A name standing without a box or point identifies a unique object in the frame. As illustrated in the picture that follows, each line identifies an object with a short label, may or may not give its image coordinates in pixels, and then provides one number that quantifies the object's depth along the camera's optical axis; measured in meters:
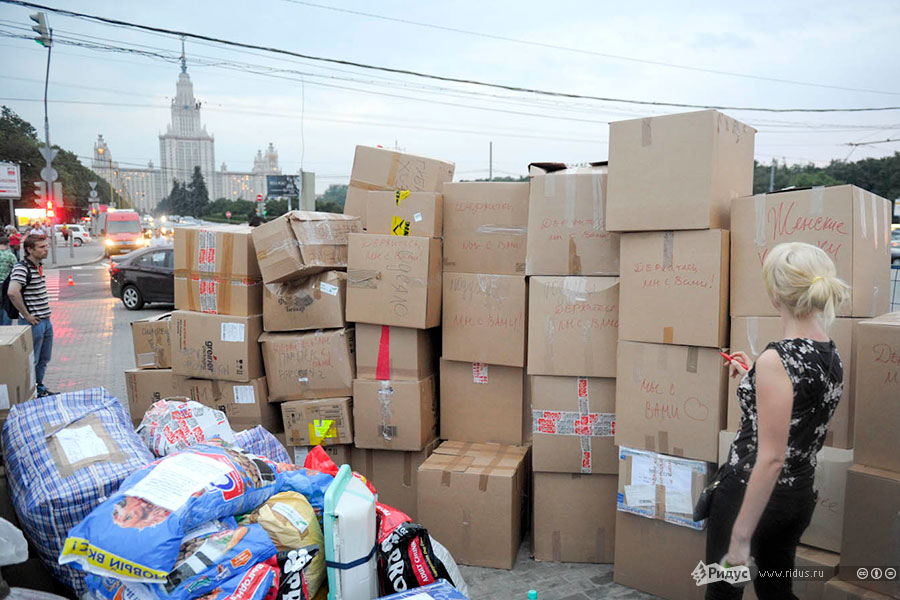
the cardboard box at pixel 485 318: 3.59
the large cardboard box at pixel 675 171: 2.75
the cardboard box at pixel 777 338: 2.50
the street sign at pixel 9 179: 23.09
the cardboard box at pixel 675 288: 2.76
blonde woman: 1.75
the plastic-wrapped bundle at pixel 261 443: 3.22
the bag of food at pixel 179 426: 2.91
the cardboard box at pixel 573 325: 3.22
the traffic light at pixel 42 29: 9.73
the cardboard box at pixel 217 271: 3.95
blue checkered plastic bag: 2.28
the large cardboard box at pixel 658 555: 2.91
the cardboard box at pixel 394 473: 3.82
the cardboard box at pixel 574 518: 3.34
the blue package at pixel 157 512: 1.96
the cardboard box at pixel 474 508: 3.31
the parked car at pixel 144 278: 12.63
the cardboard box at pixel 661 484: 2.85
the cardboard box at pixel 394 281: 3.63
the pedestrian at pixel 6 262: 6.88
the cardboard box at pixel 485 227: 3.68
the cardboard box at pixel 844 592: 2.29
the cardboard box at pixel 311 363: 3.83
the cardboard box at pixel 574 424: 3.28
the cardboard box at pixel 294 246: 3.77
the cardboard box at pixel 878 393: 2.28
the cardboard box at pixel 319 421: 3.83
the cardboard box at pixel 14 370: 2.92
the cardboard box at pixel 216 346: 3.91
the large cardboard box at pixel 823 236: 2.51
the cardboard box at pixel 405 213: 3.70
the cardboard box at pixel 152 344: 4.45
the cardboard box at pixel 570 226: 3.29
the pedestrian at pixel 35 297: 5.87
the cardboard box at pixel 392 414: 3.70
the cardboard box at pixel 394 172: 4.10
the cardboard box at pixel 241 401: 3.96
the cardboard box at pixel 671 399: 2.79
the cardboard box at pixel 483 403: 3.72
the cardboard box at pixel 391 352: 3.74
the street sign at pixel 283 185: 19.78
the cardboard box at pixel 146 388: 4.30
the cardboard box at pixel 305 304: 3.86
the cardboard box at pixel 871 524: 2.25
